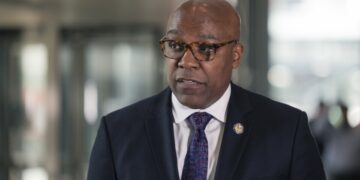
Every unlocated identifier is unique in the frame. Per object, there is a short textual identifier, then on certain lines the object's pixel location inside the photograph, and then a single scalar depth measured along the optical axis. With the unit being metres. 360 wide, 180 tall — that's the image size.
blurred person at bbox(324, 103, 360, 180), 9.75
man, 3.47
